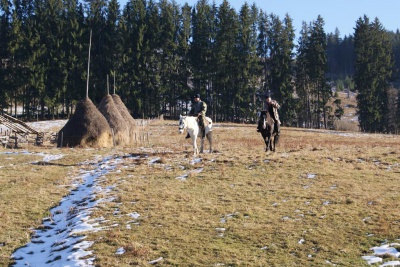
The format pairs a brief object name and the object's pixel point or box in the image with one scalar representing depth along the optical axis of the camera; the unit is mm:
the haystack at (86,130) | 27336
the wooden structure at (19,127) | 32488
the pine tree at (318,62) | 69562
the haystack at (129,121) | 33469
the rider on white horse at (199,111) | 20406
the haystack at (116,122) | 31078
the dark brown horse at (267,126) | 18344
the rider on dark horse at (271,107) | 18847
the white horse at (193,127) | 18756
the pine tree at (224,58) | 68000
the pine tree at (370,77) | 67062
